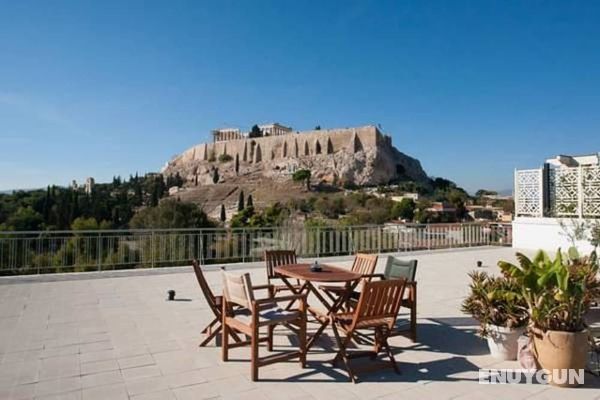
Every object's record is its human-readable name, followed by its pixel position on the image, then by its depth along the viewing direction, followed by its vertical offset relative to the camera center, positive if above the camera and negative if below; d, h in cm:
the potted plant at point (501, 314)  312 -87
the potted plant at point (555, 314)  266 -75
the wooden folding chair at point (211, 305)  337 -89
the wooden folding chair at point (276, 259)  452 -62
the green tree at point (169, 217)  2131 -39
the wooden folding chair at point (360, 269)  384 -68
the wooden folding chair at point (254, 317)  270 -84
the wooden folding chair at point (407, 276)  367 -70
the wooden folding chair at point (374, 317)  279 -82
